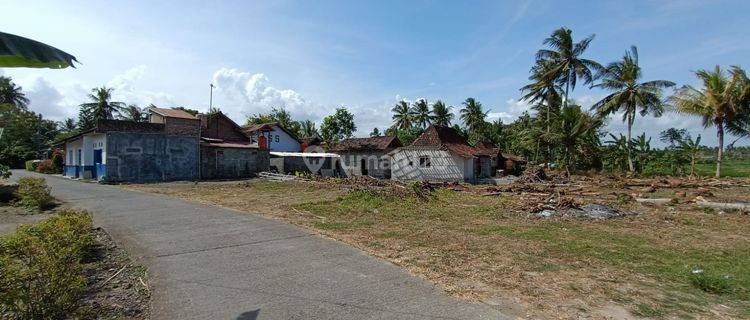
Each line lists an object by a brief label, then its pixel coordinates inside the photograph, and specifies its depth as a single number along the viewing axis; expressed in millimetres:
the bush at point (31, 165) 40812
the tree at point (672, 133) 54256
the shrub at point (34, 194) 13094
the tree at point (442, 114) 54125
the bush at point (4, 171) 16422
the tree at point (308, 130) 60000
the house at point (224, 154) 30844
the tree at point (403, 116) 57969
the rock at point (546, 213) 12139
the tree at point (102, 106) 55719
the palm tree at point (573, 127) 33281
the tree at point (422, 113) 55688
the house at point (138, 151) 25812
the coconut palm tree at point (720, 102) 27828
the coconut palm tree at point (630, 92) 31998
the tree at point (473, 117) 52094
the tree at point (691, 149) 31525
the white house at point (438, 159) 31984
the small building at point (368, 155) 37094
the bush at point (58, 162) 37203
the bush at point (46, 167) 37156
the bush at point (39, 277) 3838
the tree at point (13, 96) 50688
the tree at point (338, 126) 54188
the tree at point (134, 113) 58531
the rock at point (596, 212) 11933
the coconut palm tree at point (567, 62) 34781
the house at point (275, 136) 42612
